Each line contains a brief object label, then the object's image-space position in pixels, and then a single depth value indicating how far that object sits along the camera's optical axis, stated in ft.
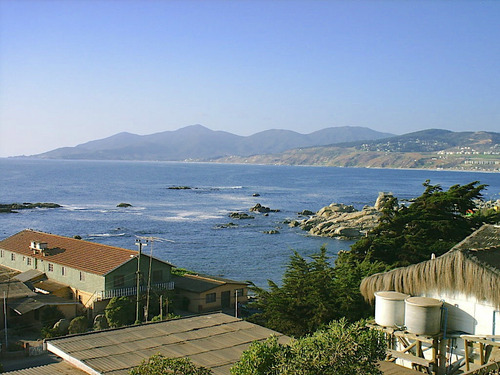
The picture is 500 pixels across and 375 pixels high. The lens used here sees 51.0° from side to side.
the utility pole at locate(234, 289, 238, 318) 94.73
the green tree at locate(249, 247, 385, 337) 63.21
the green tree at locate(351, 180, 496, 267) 87.45
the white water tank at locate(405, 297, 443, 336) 41.81
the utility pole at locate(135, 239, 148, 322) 88.38
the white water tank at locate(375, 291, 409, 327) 44.24
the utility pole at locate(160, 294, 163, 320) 86.92
